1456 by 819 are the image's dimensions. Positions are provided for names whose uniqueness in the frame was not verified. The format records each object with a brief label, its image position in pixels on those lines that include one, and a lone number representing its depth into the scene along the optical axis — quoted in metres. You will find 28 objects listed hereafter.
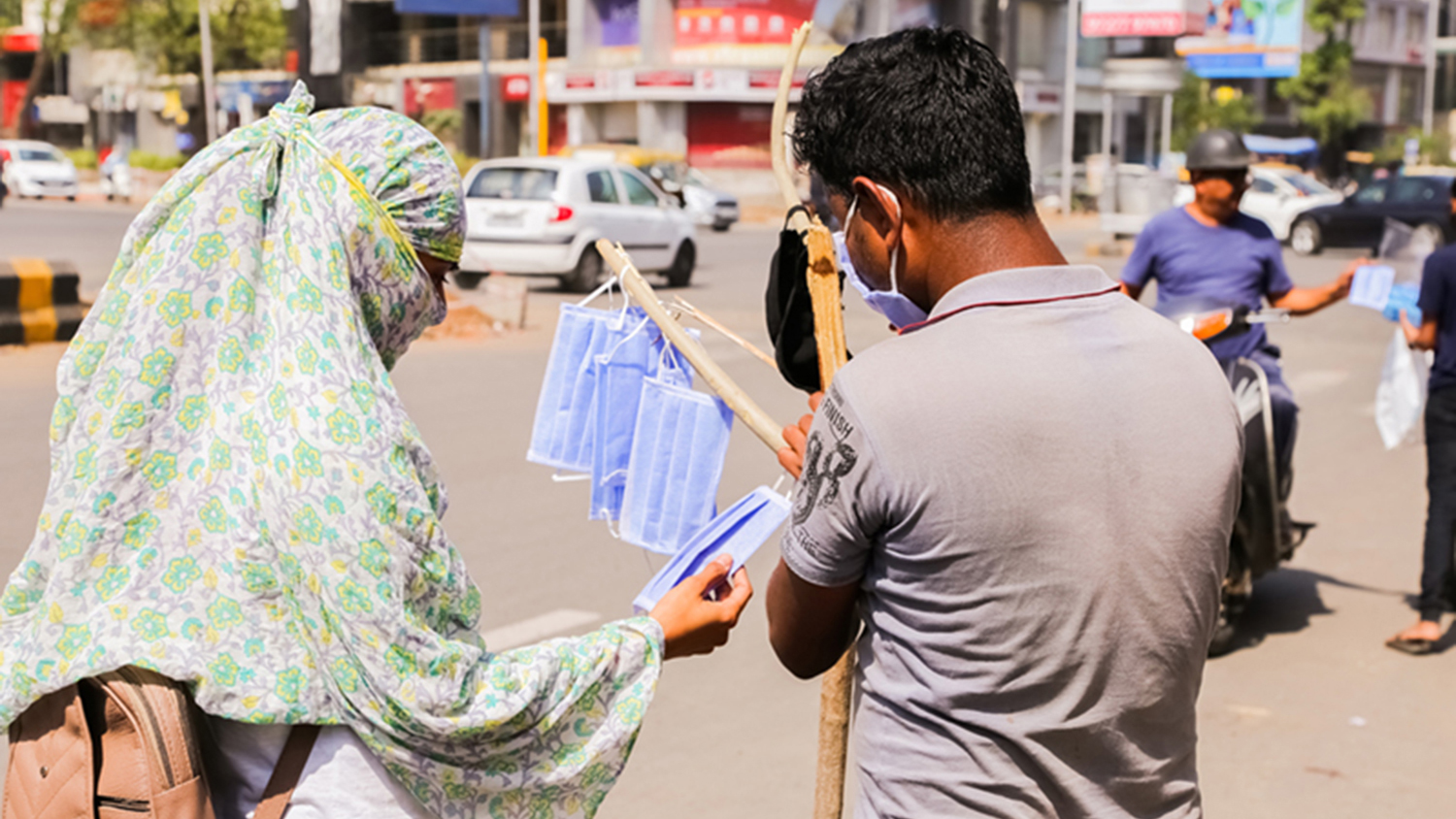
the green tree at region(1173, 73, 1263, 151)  49.12
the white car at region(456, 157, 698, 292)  16.53
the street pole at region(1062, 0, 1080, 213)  37.75
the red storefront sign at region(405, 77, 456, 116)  47.59
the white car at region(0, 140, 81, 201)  36.34
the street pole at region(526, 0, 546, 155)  28.72
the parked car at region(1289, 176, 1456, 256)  24.95
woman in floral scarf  1.73
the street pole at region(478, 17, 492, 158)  36.12
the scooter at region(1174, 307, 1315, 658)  5.39
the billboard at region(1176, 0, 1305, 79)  47.00
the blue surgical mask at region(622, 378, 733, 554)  2.61
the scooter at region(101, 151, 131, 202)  36.91
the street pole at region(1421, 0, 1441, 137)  60.17
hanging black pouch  2.33
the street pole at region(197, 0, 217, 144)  38.16
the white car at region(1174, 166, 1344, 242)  27.92
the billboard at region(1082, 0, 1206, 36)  27.50
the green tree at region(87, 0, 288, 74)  45.09
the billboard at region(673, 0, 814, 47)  41.25
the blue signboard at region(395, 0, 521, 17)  28.50
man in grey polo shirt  1.57
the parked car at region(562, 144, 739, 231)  30.64
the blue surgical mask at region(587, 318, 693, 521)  2.70
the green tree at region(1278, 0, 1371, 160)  55.84
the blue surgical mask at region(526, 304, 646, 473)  2.75
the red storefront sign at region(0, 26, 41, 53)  60.56
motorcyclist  5.48
